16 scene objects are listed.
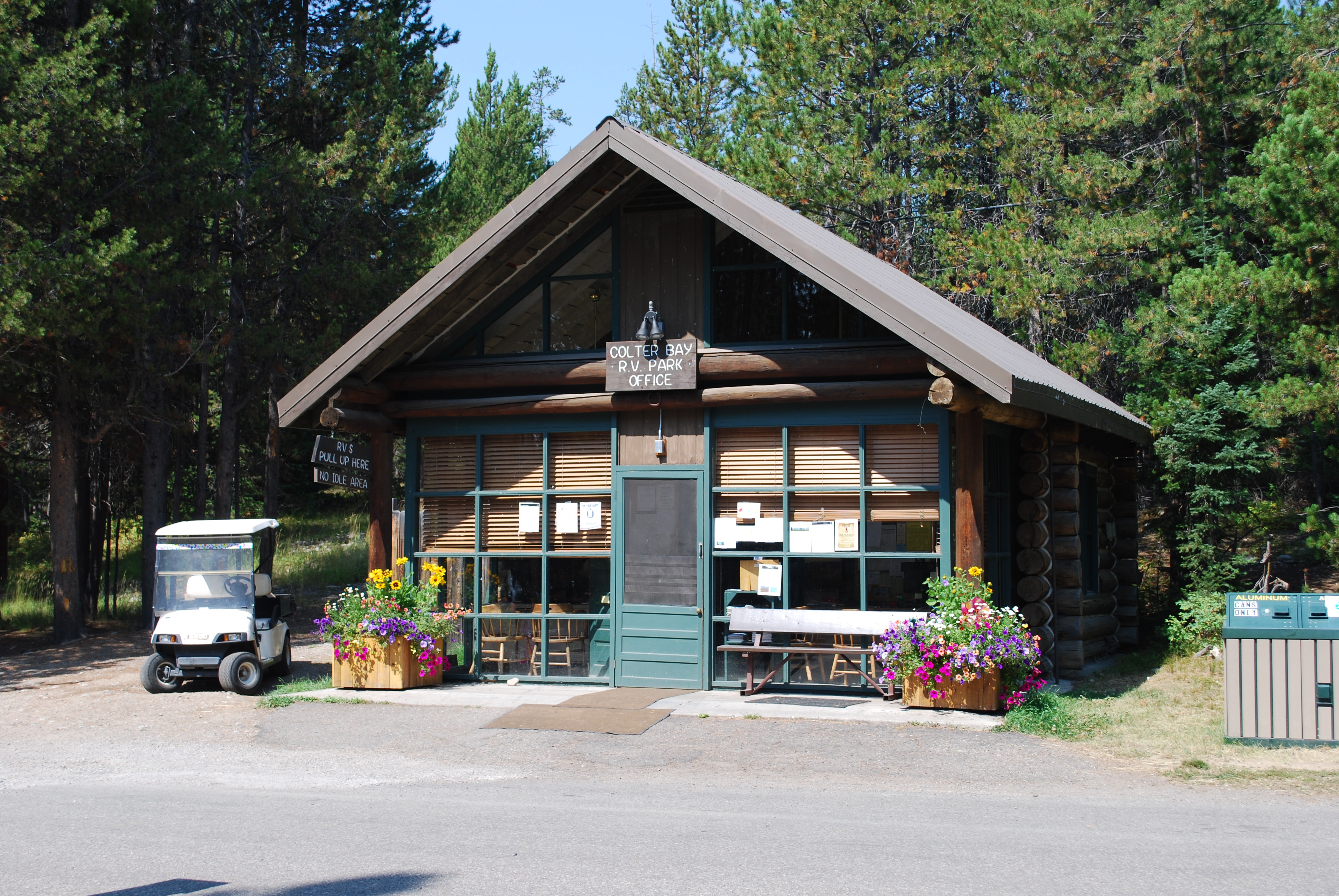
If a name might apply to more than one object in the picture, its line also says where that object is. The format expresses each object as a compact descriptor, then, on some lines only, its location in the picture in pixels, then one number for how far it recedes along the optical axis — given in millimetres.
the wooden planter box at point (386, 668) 11820
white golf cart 12492
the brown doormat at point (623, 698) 10727
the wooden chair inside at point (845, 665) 11219
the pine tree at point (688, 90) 30922
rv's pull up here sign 11195
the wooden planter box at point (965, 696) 10070
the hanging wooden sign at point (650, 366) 11570
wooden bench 10594
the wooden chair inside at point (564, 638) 12109
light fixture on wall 11656
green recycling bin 8672
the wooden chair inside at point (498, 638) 12367
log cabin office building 11047
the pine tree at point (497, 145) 33750
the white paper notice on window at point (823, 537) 11242
